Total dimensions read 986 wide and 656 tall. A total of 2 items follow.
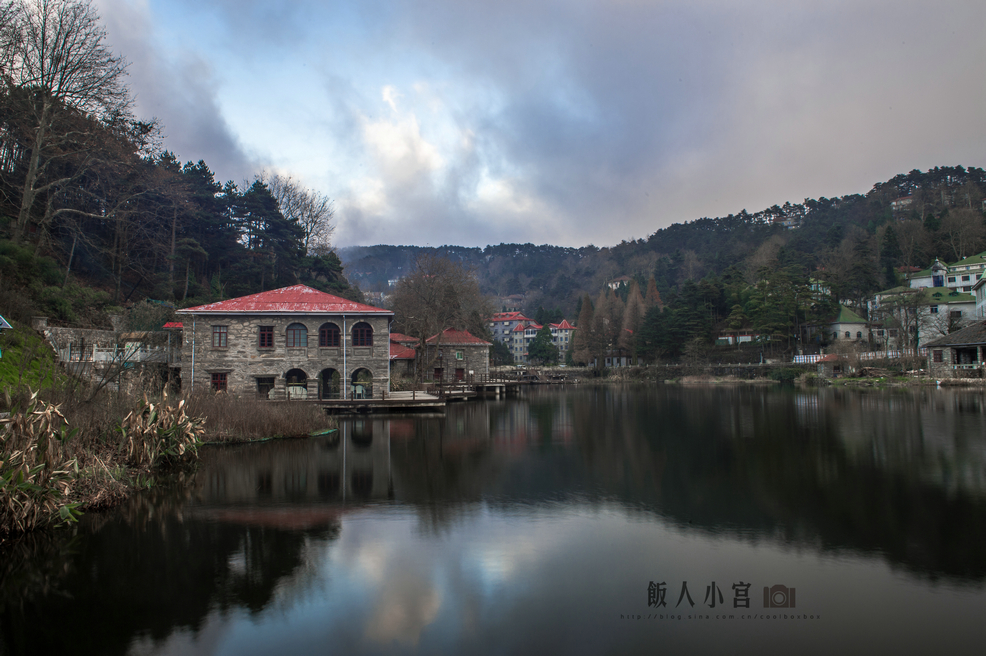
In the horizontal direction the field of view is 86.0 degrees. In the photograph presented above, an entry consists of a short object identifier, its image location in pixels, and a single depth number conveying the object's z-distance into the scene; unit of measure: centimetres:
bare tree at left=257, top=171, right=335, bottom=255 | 4925
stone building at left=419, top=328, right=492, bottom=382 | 4175
